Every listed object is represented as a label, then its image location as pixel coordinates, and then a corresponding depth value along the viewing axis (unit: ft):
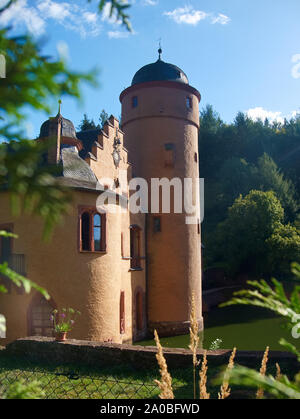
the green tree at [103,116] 162.83
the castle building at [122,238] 45.91
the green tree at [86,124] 150.00
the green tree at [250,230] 106.01
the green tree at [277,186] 127.24
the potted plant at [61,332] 34.63
